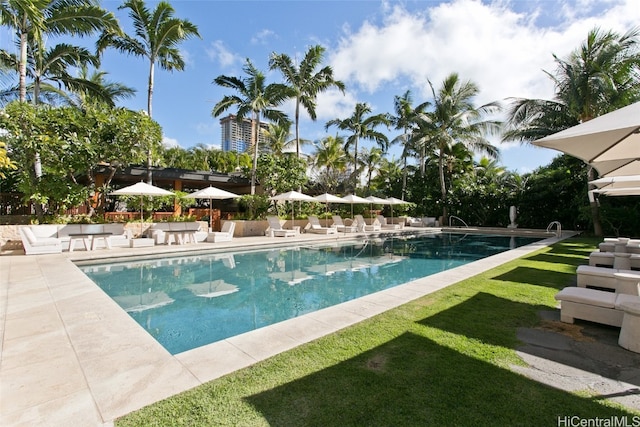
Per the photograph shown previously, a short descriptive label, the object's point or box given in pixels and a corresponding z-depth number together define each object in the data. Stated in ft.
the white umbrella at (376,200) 63.30
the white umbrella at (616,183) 21.62
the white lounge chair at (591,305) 11.89
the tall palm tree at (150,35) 48.08
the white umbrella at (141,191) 39.32
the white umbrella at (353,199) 60.11
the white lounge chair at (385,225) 68.64
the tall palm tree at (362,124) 80.28
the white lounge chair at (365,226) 61.44
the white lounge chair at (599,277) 14.89
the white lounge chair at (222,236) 44.32
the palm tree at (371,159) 93.91
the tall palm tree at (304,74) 62.39
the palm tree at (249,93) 58.13
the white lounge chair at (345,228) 59.88
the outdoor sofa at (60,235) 30.99
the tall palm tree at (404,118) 81.97
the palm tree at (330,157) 84.74
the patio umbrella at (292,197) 52.40
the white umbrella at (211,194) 46.55
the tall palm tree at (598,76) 46.19
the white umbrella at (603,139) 10.71
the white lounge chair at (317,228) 57.52
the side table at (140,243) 38.05
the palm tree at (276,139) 86.74
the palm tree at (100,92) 50.60
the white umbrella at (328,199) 57.91
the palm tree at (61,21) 37.52
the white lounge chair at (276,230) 51.39
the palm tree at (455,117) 71.56
